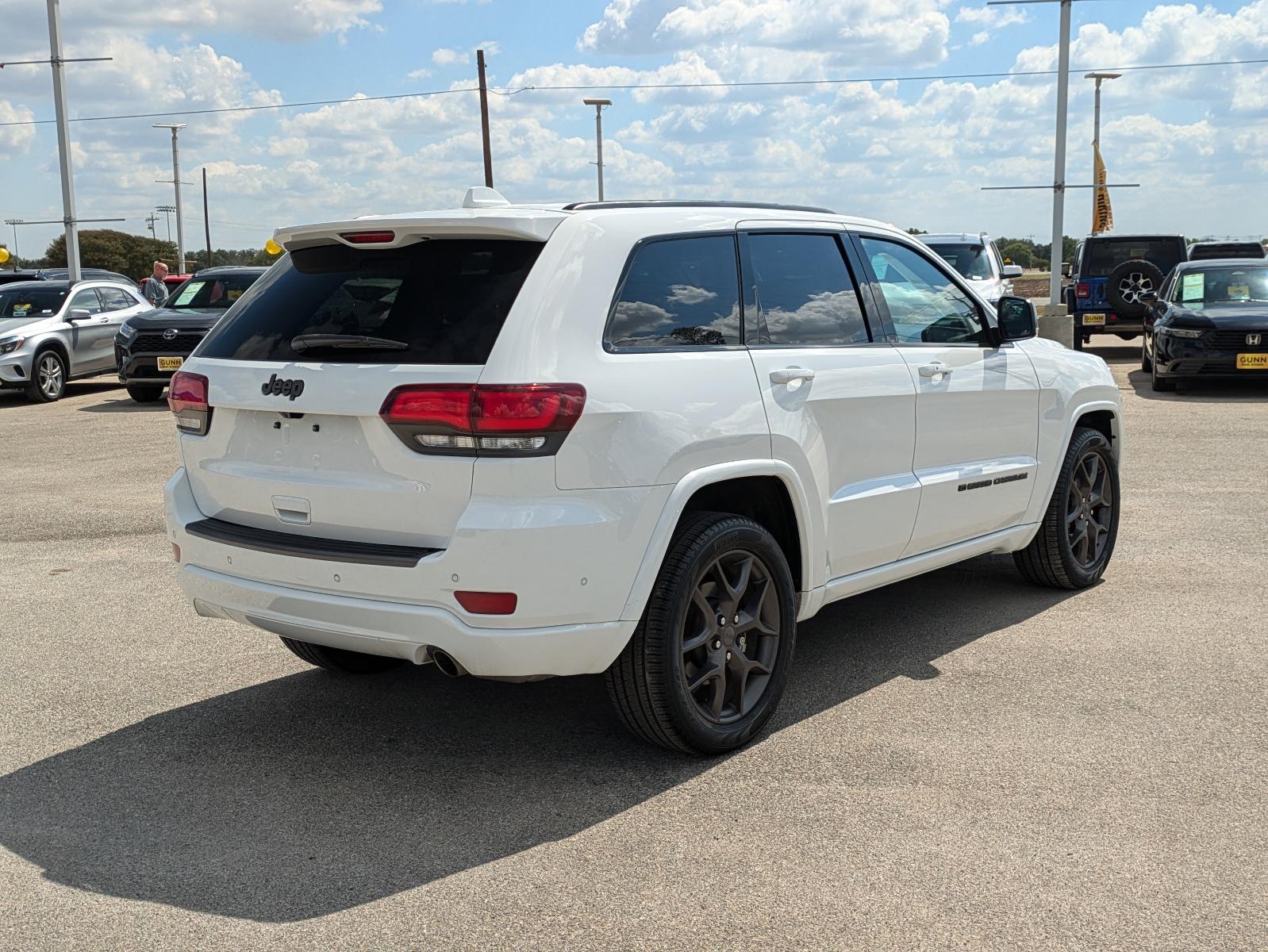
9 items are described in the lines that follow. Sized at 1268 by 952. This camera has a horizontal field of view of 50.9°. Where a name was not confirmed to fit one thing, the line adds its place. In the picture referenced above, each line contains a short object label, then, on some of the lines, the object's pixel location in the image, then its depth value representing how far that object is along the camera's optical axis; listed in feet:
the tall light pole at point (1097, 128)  122.52
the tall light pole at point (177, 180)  189.37
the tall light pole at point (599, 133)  158.81
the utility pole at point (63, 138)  82.38
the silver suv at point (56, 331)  57.21
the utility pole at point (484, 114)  129.59
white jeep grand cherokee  12.48
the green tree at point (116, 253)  274.57
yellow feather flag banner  122.31
